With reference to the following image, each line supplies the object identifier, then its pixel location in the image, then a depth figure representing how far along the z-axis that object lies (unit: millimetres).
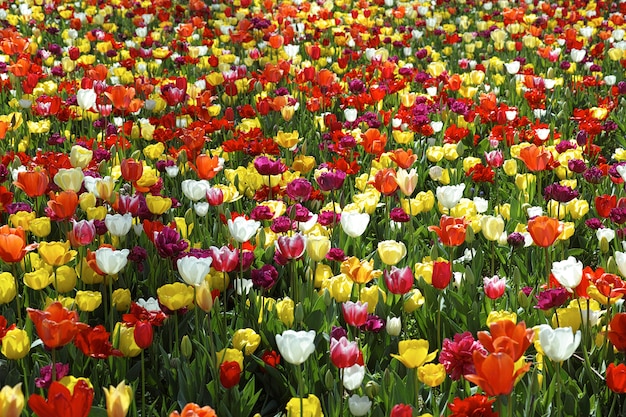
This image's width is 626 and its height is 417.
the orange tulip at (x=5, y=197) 2785
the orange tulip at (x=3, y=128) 3400
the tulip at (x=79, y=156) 3045
